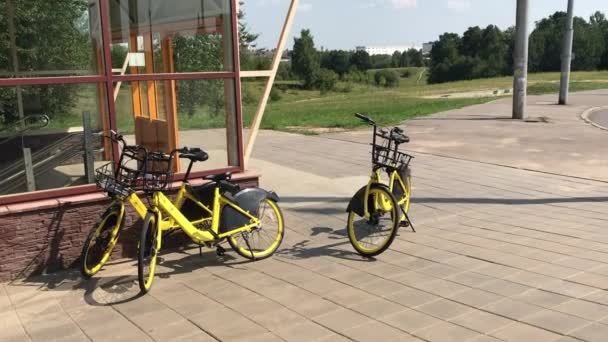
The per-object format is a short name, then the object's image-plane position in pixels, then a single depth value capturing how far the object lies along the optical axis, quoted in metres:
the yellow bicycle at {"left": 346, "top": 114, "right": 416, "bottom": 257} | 5.32
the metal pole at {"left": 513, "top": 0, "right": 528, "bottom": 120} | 17.08
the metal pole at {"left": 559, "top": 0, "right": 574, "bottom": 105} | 22.30
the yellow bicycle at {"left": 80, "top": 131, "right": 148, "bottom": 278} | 4.64
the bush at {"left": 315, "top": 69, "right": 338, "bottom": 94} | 72.56
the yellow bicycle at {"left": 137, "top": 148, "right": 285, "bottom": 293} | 4.61
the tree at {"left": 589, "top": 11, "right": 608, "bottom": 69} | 64.69
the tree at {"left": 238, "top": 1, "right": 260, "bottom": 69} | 52.62
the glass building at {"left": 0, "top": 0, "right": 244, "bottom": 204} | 5.25
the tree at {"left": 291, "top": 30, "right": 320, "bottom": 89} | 75.00
